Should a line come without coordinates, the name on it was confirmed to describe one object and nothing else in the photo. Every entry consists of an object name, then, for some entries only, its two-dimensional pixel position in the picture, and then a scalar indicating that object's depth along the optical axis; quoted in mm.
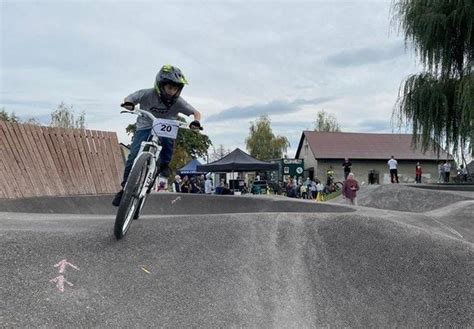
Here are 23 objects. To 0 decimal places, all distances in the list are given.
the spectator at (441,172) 30750
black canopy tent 21172
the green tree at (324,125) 68500
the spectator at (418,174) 29141
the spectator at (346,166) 24797
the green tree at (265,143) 62594
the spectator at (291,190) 26844
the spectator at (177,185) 25336
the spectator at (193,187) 25809
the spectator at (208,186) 23305
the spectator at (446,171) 28780
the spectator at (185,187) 24667
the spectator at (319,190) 27031
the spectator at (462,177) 29031
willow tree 18266
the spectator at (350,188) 17094
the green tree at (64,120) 38438
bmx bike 4640
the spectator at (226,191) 21891
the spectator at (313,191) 28194
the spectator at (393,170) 26320
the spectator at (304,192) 28516
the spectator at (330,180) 31734
